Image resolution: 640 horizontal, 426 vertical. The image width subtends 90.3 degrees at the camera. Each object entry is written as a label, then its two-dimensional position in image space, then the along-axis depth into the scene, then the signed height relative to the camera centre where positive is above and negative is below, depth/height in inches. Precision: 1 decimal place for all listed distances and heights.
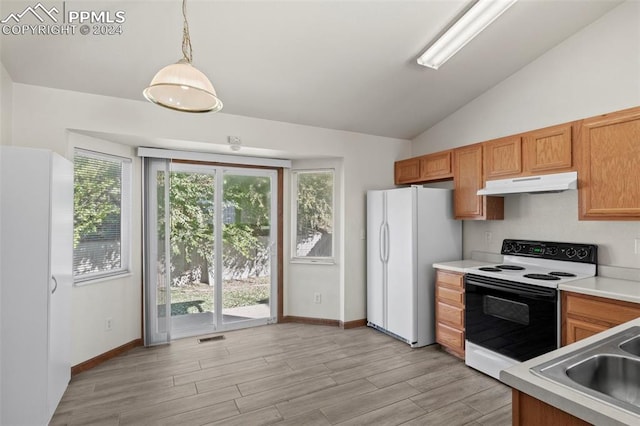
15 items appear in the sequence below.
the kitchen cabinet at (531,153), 106.8 +23.2
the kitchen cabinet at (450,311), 128.2 -39.5
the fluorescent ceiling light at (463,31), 90.7 +58.4
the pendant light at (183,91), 59.0 +26.9
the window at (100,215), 124.6 +1.3
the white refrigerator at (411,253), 140.9 -16.8
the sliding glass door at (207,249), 145.2 -15.5
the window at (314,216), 177.5 +0.7
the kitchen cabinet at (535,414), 34.7 -22.6
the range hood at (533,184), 103.2 +11.5
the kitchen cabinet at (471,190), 134.3 +12.0
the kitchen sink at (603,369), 40.6 -20.2
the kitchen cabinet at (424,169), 150.9 +24.8
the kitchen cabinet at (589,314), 82.8 -26.9
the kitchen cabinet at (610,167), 90.9 +14.9
